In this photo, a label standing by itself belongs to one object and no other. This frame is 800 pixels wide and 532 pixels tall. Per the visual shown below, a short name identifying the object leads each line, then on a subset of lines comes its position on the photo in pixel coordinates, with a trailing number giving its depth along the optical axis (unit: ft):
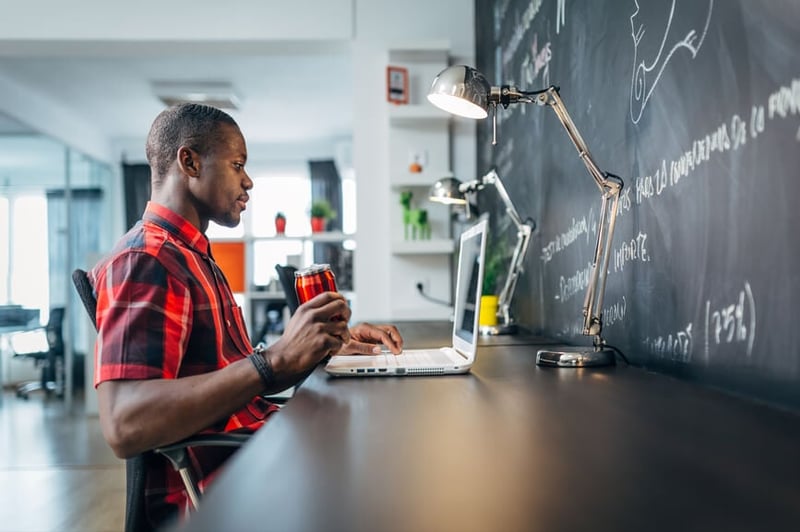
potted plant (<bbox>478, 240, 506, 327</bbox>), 7.22
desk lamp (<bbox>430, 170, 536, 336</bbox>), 6.79
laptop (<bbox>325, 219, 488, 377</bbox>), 3.99
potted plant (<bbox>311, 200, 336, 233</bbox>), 17.71
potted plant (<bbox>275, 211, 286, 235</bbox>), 18.08
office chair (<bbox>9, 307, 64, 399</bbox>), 20.85
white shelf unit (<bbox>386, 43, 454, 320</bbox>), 11.28
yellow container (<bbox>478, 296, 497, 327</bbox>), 7.22
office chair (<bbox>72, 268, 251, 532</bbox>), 3.30
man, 3.28
